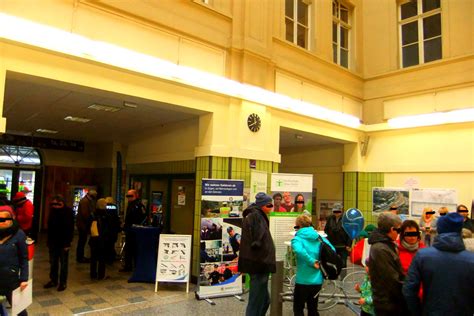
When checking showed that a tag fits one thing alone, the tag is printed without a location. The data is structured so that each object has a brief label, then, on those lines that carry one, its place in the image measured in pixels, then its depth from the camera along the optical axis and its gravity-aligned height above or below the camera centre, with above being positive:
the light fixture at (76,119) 7.68 +1.40
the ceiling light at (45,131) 9.35 +1.37
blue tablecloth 5.67 -1.10
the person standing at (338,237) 5.90 -0.75
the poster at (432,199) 7.38 -0.11
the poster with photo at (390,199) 8.00 -0.15
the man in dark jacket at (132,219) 6.20 -0.58
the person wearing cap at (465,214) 5.81 -0.31
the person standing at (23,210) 5.75 -0.45
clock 6.14 +1.14
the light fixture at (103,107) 6.48 +1.40
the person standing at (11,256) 3.16 -0.67
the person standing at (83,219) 6.94 -0.69
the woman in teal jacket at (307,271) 3.59 -0.80
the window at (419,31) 8.07 +3.75
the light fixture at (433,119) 7.27 +1.61
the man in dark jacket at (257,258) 3.69 -0.71
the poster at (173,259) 5.22 -1.06
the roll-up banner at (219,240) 4.98 -0.75
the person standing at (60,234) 5.10 -0.73
